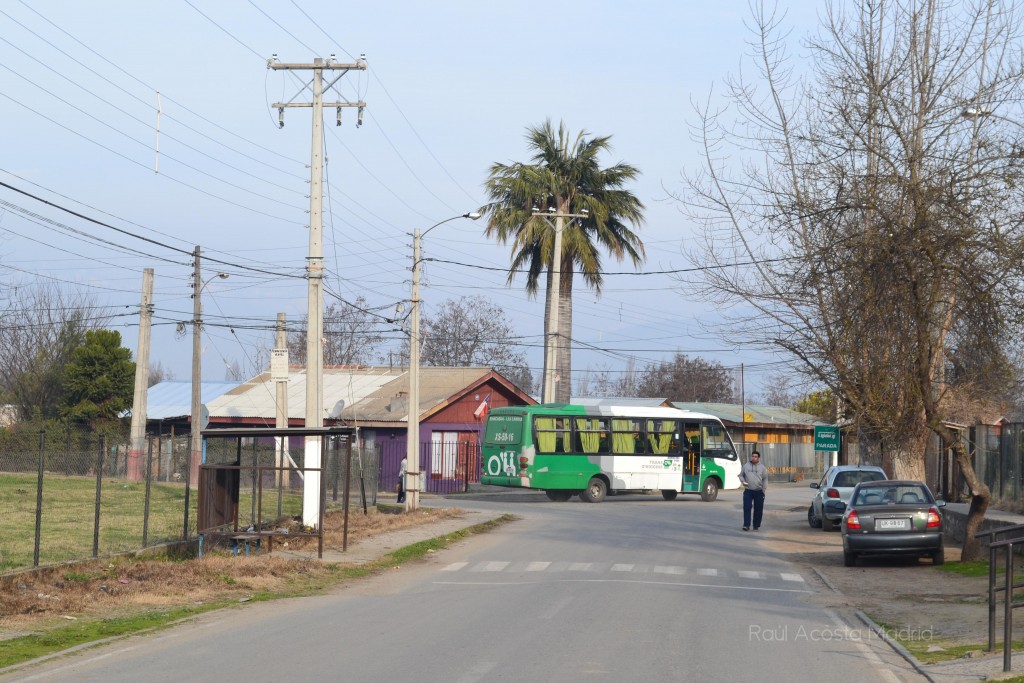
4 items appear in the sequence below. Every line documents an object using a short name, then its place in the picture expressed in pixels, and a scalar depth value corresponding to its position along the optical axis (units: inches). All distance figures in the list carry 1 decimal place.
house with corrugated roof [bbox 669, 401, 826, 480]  2819.9
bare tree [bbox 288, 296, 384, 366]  3432.6
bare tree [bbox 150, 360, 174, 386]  4612.2
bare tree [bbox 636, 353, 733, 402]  4247.0
